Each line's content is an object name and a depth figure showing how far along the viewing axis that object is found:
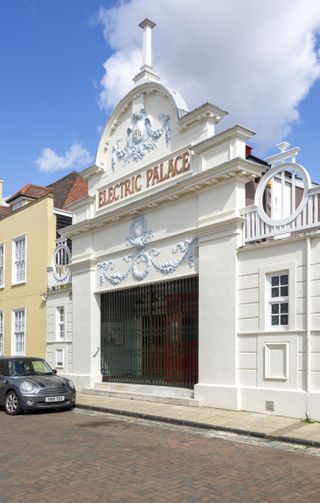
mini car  12.55
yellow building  20.78
